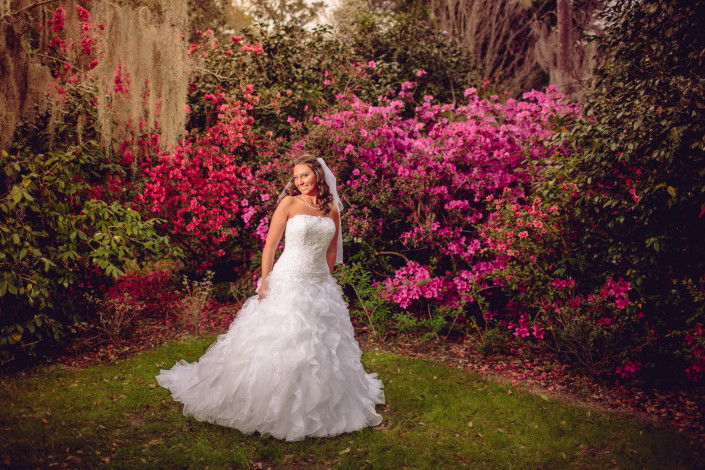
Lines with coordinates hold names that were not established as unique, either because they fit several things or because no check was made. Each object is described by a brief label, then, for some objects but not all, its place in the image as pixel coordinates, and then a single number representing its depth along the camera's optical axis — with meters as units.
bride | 3.34
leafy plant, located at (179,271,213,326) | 5.84
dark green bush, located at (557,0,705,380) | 3.65
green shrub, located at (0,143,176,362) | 4.06
